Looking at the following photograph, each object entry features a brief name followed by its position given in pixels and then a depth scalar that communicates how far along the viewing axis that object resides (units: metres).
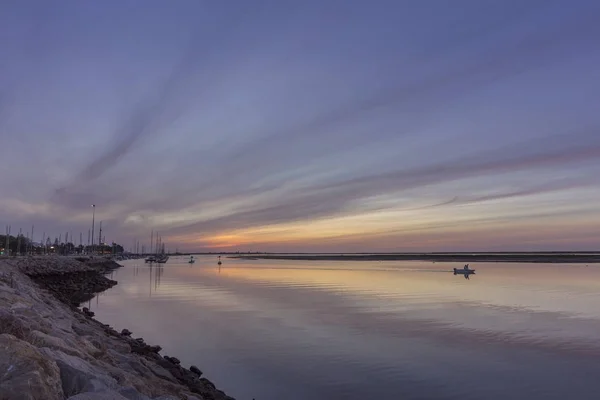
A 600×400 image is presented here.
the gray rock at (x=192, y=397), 11.45
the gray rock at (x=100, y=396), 6.69
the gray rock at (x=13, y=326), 8.42
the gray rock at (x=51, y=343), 8.86
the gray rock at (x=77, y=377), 7.45
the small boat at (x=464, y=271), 70.62
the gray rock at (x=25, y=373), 6.05
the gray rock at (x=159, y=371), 13.65
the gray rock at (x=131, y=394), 8.20
